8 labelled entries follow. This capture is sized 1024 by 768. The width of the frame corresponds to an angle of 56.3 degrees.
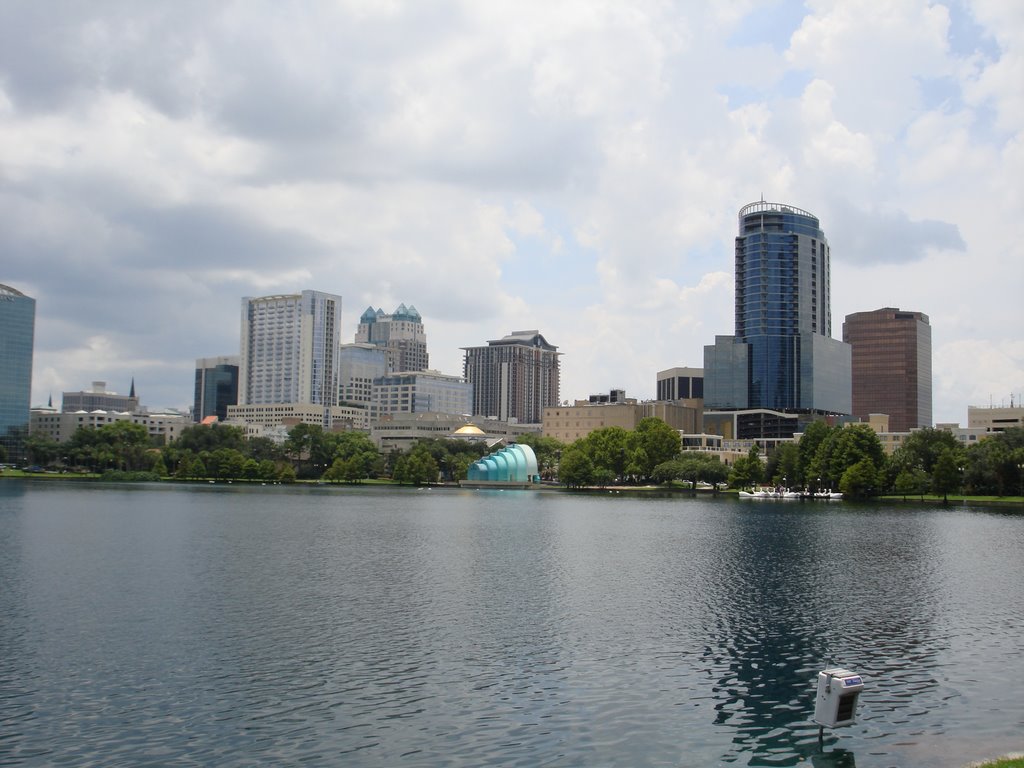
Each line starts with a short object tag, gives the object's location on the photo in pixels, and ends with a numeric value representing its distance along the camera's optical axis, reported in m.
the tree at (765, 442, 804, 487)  178.32
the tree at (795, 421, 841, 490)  169.12
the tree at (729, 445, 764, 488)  189.62
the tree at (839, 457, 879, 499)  155.38
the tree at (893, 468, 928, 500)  153.25
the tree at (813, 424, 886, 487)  162.00
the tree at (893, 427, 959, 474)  163.12
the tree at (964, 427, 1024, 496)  146.12
